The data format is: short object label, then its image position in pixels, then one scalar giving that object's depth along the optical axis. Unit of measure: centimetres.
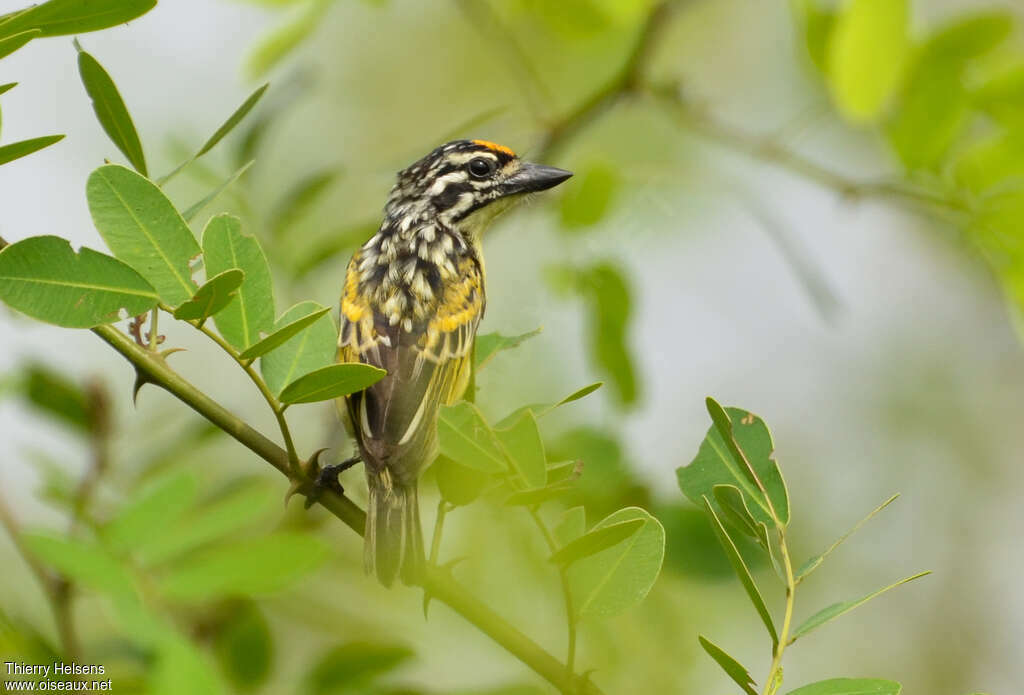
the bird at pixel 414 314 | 568
